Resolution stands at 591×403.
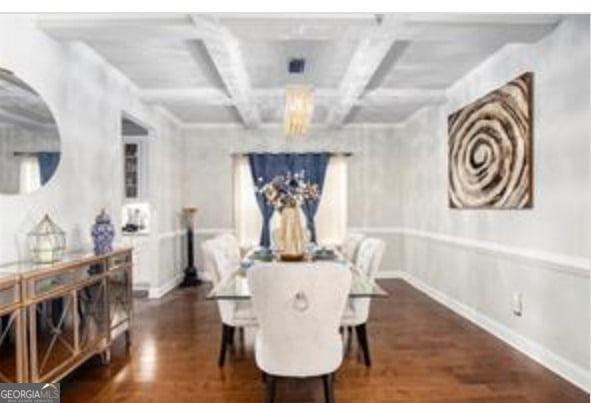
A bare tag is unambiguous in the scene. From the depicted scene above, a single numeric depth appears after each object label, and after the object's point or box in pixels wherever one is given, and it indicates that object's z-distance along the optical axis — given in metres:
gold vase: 3.72
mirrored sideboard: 2.37
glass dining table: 2.90
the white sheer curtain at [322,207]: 7.28
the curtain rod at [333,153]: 7.30
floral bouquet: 3.84
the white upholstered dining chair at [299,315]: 2.38
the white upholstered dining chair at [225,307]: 3.42
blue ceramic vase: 3.49
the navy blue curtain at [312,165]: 7.26
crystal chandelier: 3.94
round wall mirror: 2.77
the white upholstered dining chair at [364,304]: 3.45
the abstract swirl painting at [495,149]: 3.77
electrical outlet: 3.85
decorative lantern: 2.89
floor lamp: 6.98
